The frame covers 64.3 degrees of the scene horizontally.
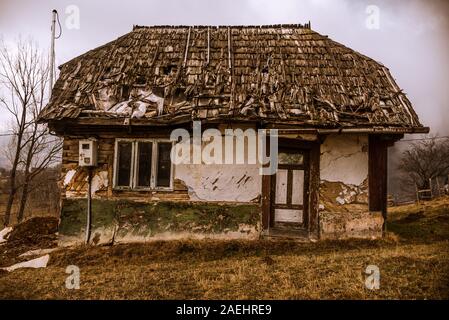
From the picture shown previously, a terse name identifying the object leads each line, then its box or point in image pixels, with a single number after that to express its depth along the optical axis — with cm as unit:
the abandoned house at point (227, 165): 791
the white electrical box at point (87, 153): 799
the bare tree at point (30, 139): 1662
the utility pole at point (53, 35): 1259
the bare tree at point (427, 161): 4134
